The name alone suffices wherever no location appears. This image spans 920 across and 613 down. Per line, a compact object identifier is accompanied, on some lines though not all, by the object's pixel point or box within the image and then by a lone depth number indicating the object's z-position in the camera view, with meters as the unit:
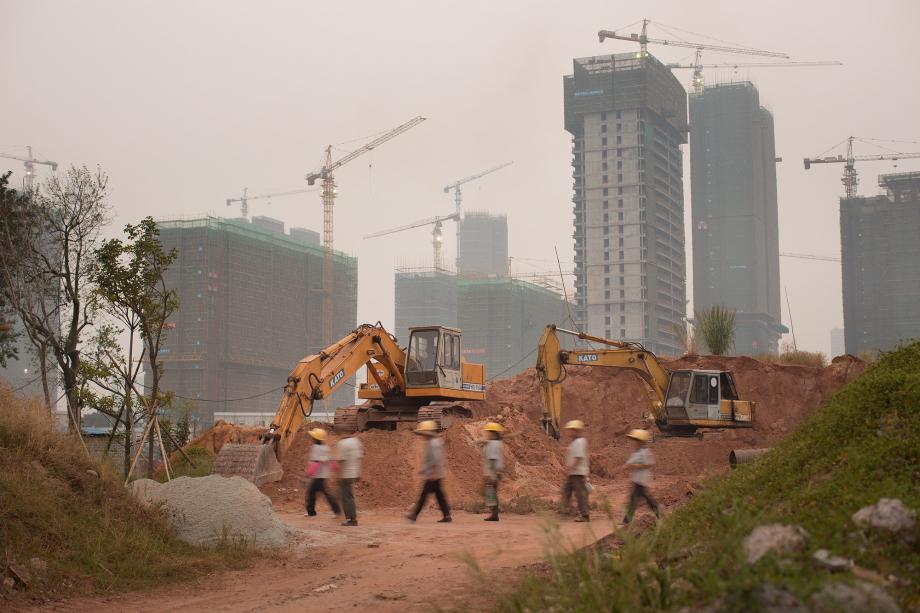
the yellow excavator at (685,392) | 33.81
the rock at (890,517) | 7.57
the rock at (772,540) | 7.49
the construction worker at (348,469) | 18.09
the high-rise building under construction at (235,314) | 145.25
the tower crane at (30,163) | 187.15
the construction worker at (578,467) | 17.30
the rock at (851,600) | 6.43
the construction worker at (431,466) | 17.70
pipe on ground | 17.98
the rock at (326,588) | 12.01
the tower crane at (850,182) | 195.62
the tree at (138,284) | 26.73
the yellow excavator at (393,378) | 24.39
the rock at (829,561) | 7.18
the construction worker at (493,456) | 18.84
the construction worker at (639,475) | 15.54
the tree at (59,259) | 27.20
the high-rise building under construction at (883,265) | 166.25
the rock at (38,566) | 11.57
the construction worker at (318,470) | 18.83
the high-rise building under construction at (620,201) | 166.88
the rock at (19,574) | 11.16
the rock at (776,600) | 6.44
